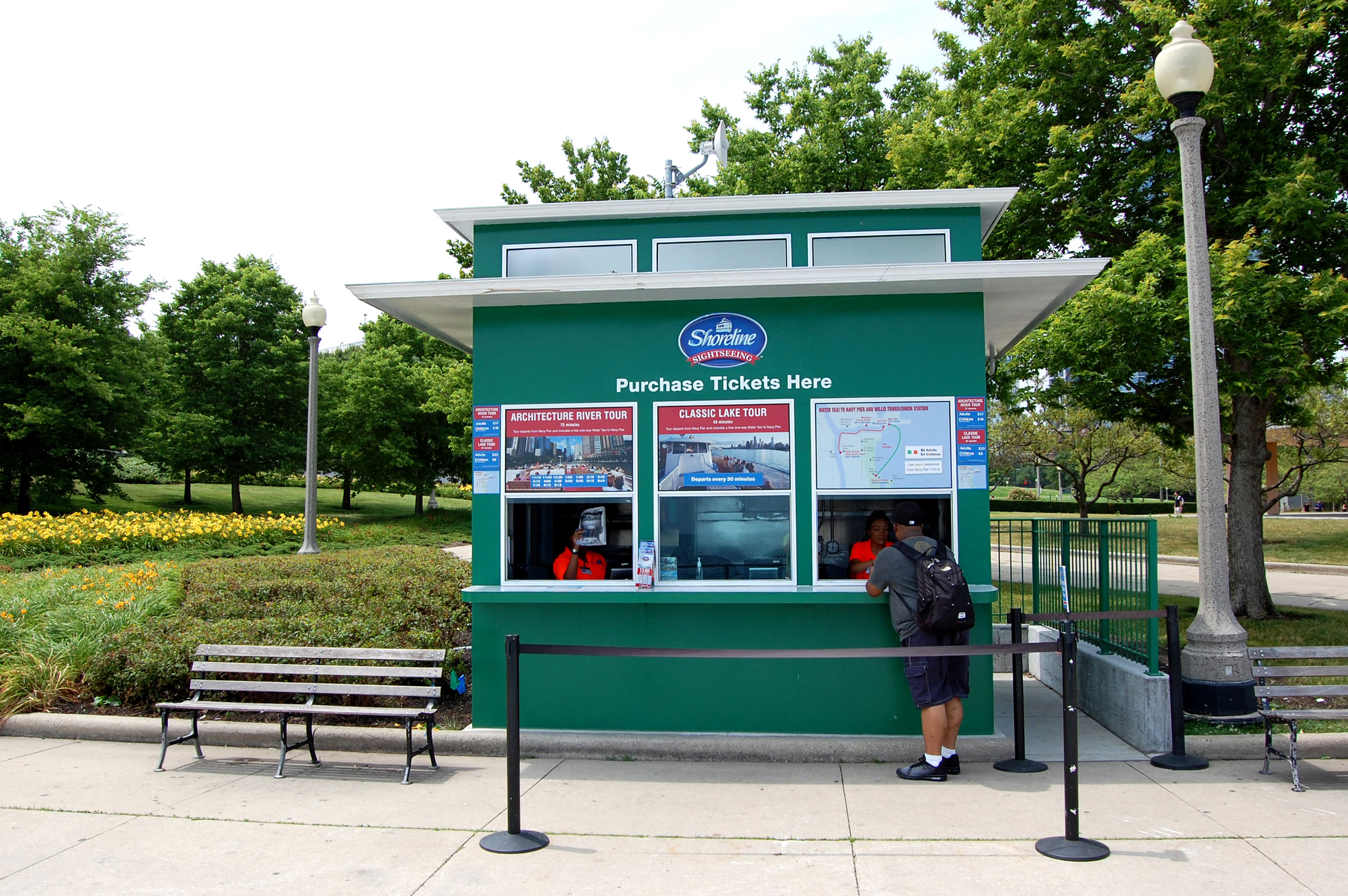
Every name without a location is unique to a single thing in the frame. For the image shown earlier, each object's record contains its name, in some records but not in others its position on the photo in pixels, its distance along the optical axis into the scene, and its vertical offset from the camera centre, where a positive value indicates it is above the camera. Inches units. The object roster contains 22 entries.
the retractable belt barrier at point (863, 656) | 176.2 -50.1
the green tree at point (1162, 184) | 391.9 +158.3
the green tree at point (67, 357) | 991.6 +151.8
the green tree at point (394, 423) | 1304.1 +92.5
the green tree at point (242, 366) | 1170.0 +163.6
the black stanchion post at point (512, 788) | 182.5 -67.1
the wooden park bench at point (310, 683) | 235.5 -58.0
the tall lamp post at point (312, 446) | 641.0 +27.9
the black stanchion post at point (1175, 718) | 233.6 -68.1
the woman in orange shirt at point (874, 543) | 275.3 -20.8
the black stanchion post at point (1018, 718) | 233.0 -66.7
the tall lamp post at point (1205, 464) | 258.8 +4.1
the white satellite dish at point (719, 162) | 390.9 +149.3
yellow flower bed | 674.2 -41.9
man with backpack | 225.5 -38.2
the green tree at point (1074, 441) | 1204.5 +54.2
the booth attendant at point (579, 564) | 285.9 -28.2
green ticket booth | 251.9 +18.8
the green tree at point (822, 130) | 784.3 +343.0
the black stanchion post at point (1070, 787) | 174.6 -64.8
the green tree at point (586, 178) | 940.0 +337.5
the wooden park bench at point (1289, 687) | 217.0 -56.2
